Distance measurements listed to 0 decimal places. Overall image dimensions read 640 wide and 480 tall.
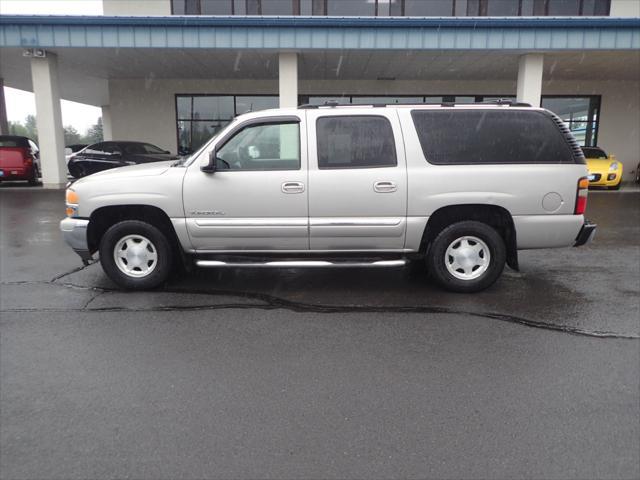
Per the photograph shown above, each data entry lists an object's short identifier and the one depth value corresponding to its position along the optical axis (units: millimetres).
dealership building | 13461
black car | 17203
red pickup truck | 16984
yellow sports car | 16141
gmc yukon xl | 5434
